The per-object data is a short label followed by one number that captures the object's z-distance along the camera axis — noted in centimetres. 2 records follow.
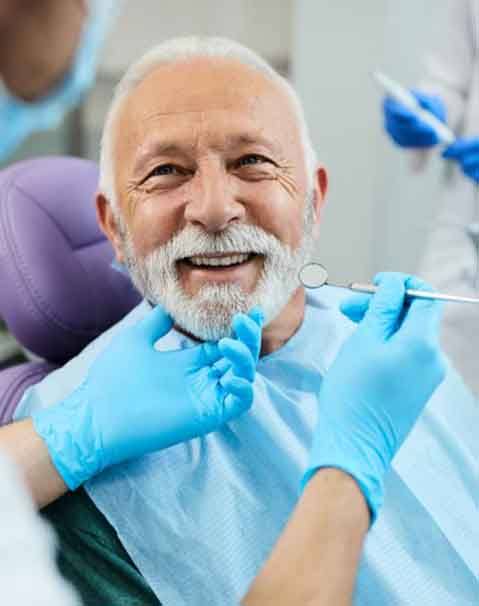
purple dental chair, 149
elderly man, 120
